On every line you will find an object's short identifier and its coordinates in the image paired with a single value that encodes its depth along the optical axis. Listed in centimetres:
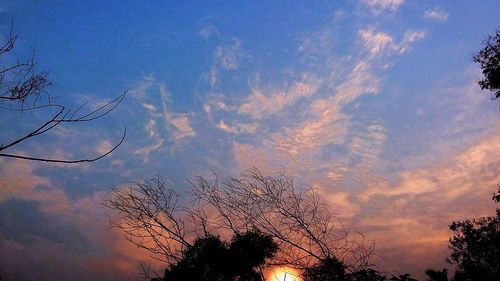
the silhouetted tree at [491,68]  1706
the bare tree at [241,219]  675
